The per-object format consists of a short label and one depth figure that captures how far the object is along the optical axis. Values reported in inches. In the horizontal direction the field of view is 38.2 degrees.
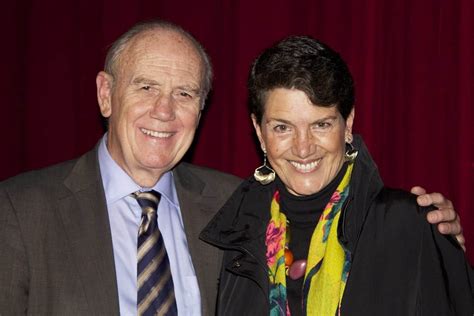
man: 89.2
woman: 83.4
